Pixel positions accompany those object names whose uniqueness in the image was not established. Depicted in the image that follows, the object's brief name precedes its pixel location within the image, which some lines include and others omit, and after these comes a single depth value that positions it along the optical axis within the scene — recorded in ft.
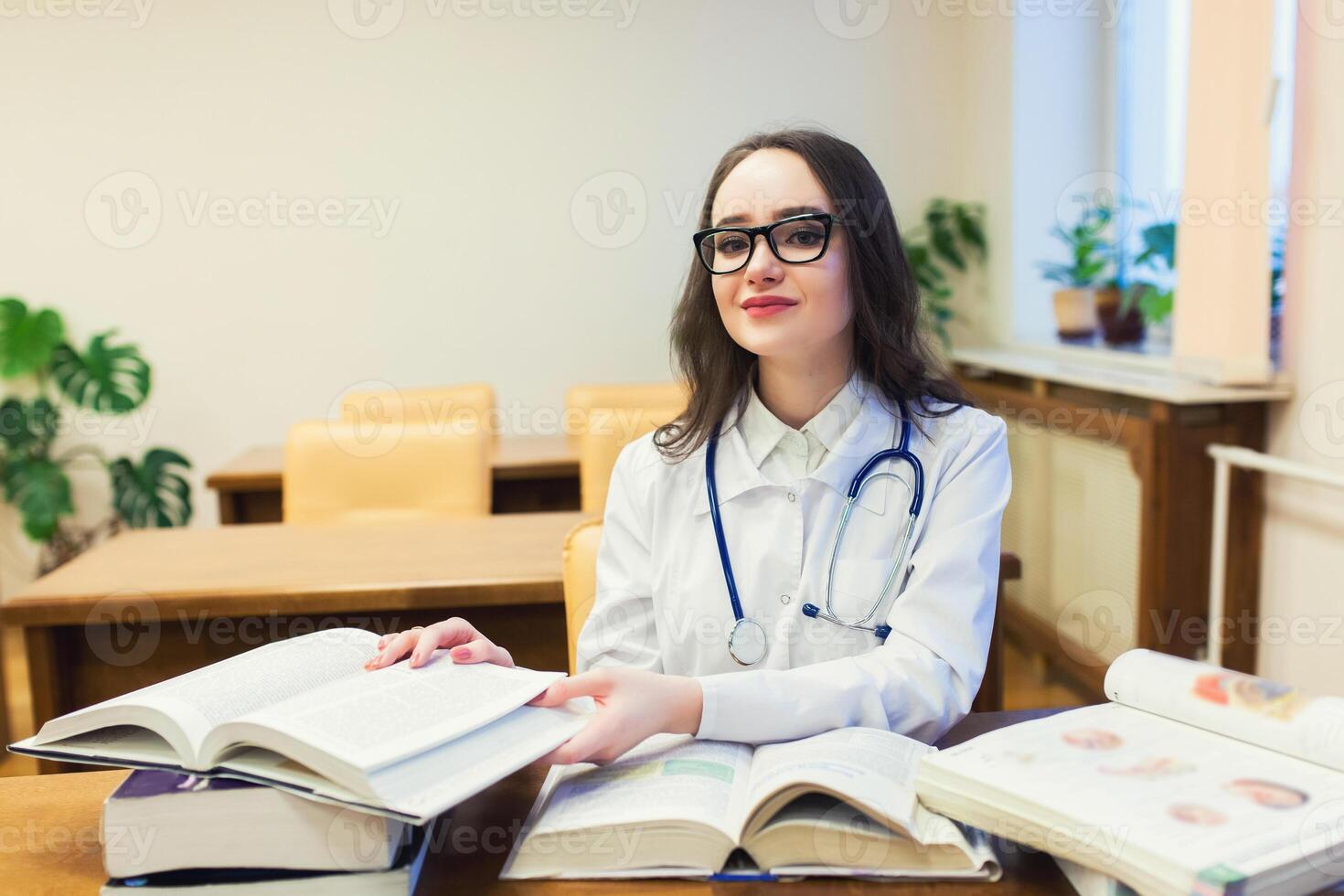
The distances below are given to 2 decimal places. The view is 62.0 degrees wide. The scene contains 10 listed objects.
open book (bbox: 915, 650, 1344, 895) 2.27
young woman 3.89
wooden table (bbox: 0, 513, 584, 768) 6.02
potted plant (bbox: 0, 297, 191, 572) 13.34
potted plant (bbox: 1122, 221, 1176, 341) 9.69
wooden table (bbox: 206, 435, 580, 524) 10.36
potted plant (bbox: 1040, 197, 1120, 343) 11.65
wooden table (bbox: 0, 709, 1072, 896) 2.62
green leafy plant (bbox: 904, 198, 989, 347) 14.02
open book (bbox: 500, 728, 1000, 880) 2.60
